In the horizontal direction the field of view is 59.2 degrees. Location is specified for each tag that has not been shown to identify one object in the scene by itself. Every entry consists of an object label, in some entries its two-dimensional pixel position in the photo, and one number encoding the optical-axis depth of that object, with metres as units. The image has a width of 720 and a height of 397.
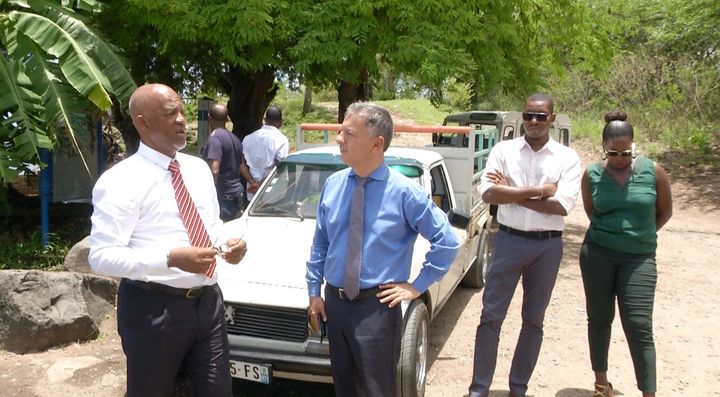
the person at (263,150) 7.18
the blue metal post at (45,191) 8.01
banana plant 6.35
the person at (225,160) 6.71
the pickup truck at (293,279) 3.87
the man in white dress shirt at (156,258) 2.48
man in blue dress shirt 2.82
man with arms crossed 3.88
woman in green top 3.91
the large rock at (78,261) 6.40
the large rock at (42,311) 5.04
